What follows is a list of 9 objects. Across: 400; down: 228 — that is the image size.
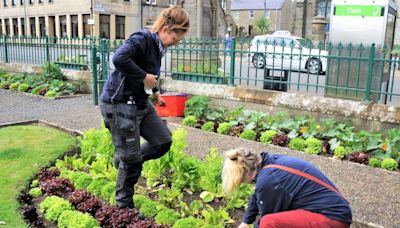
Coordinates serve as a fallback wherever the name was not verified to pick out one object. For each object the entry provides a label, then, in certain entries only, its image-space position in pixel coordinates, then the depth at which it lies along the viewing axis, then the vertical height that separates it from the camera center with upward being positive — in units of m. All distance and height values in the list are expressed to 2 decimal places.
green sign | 7.55 +0.70
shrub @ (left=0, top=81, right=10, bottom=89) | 12.77 -1.41
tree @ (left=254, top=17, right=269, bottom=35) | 60.06 +2.89
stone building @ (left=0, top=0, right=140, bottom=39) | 38.91 +2.31
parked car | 7.41 -0.15
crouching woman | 2.83 -0.98
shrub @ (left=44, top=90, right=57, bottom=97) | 10.96 -1.40
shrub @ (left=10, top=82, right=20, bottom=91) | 12.31 -1.39
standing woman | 3.40 -0.38
